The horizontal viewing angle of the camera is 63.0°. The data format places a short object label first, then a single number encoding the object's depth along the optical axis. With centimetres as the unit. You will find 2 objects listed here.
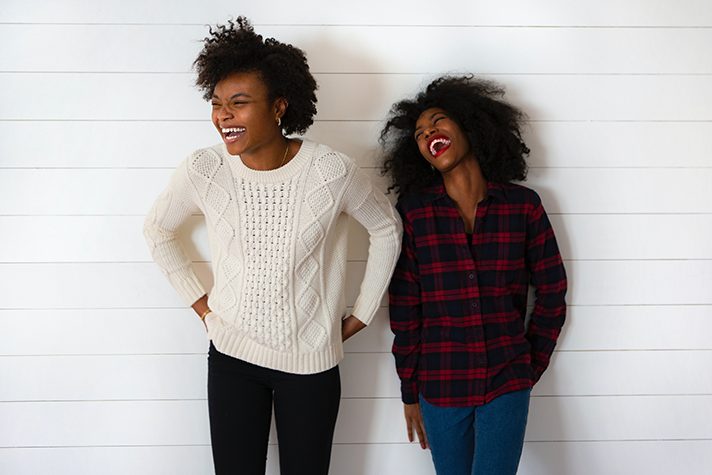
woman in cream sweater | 120
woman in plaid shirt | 130
